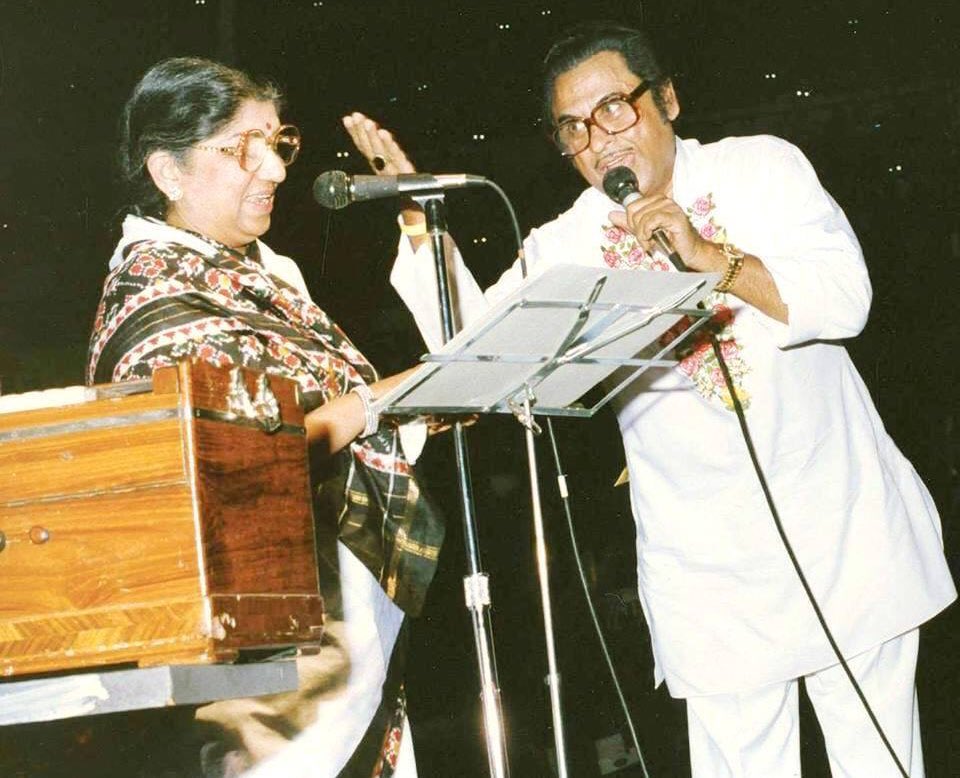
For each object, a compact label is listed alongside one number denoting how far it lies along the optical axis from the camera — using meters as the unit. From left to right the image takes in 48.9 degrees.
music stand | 1.60
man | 2.38
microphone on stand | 2.08
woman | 2.04
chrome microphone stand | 1.93
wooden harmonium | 1.30
